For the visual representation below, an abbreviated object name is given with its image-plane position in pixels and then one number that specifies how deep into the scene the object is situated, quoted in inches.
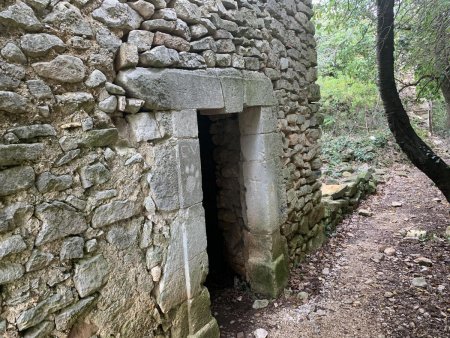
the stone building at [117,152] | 60.7
